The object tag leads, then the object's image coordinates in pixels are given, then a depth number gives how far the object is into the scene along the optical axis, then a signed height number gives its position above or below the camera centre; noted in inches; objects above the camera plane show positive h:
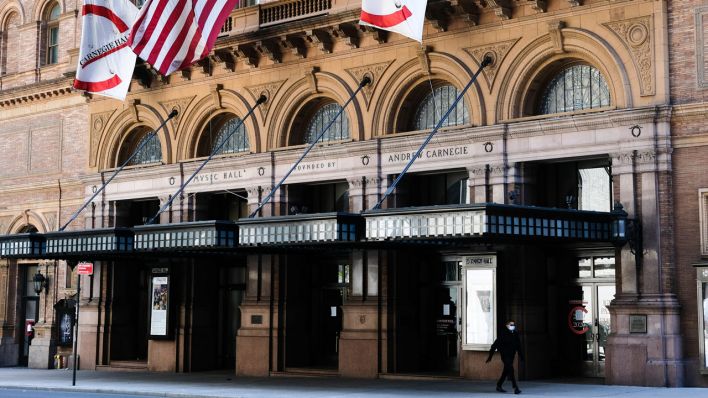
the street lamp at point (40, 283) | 1697.8 +64.9
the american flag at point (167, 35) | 1358.3 +348.9
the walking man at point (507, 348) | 1068.5 -17.4
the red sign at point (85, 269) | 1354.8 +68.6
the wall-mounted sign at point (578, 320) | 1219.9 +10.7
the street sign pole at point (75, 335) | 1299.2 -10.1
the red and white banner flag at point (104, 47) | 1471.5 +360.6
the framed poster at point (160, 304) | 1504.7 +30.8
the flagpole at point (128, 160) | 1544.9 +230.4
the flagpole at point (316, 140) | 1318.5 +219.0
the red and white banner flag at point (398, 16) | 1170.0 +321.6
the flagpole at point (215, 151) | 1437.0 +224.9
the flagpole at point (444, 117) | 1189.1 +223.5
